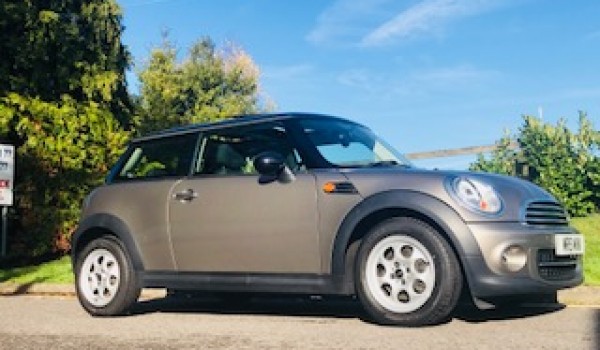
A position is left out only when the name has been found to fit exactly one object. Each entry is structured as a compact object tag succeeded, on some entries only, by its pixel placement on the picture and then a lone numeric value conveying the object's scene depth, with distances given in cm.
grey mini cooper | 480
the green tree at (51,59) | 1412
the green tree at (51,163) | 1235
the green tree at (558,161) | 1145
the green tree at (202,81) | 3500
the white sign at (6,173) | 1120
